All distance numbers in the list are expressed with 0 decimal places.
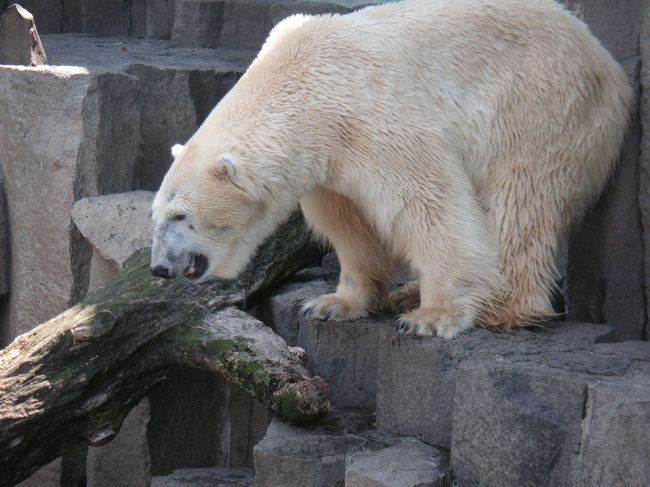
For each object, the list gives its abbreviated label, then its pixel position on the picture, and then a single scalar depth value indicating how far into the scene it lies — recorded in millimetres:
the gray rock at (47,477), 12633
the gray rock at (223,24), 16328
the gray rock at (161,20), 17937
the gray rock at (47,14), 18453
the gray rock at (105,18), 18594
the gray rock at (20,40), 13334
